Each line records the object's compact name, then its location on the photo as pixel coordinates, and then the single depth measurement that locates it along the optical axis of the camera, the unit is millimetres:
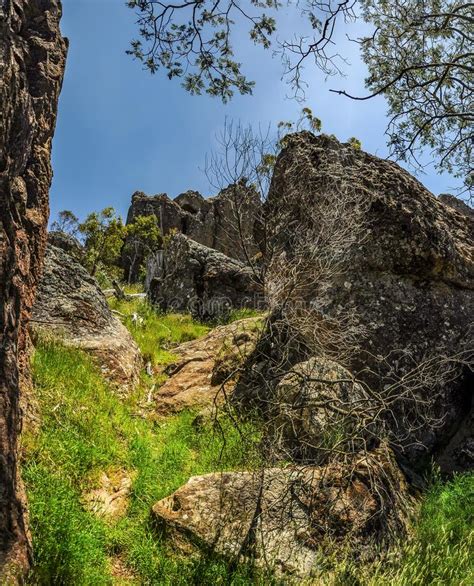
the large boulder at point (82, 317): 7316
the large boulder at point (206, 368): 7938
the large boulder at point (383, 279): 7602
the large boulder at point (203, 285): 14578
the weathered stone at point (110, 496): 4562
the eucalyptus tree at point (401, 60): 5031
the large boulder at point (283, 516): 4273
